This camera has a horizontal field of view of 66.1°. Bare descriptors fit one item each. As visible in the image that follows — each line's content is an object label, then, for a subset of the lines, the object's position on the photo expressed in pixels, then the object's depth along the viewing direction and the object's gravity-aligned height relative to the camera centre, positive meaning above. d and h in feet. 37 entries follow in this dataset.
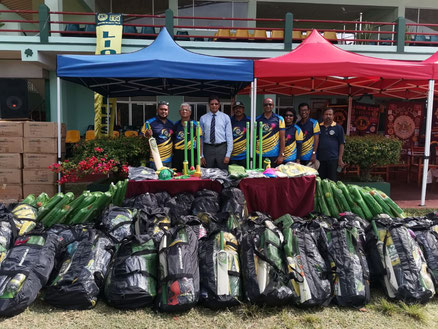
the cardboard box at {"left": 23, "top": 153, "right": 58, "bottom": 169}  19.24 -1.36
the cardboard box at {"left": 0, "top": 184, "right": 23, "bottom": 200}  19.29 -3.18
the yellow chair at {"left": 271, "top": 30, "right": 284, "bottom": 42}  37.92 +12.19
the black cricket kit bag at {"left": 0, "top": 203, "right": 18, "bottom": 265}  9.93 -2.95
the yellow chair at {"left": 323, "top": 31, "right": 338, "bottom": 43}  38.59 +12.41
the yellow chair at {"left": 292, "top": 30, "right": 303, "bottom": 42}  38.18 +12.29
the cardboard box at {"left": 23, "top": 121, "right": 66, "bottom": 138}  19.27 +0.40
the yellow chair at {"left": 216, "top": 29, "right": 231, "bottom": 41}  34.53 +11.85
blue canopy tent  16.58 +3.61
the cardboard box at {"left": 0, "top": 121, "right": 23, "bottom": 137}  19.21 +0.37
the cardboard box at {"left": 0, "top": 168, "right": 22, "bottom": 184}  19.24 -2.31
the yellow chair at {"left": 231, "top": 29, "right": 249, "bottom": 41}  35.14 +11.61
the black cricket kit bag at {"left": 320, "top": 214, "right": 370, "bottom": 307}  9.20 -3.43
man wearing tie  17.10 +0.15
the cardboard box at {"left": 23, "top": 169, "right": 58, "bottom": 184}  19.30 -2.32
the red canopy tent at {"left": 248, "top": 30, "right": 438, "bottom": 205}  17.71 +4.06
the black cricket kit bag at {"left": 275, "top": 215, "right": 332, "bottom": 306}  9.02 -3.49
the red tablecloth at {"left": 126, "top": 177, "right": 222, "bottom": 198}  13.52 -1.91
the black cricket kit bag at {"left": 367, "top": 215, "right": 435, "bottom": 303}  9.32 -3.41
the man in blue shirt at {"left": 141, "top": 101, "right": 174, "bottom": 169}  17.16 +0.38
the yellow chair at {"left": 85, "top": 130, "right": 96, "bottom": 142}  34.82 +0.34
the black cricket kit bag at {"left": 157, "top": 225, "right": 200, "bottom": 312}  8.69 -3.56
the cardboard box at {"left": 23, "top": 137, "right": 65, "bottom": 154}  19.25 -0.50
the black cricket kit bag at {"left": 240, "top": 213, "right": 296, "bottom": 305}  8.84 -3.46
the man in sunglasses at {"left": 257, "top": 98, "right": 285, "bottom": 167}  17.56 +0.34
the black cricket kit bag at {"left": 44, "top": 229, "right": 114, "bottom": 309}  8.84 -3.74
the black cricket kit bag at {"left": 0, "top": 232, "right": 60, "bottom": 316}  8.48 -3.57
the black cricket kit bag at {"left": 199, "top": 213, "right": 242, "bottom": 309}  8.98 -3.55
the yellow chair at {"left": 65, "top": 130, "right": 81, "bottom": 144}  34.24 +0.11
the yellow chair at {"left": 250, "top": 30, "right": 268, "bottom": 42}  37.08 +12.10
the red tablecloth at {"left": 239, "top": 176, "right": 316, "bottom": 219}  14.24 -2.29
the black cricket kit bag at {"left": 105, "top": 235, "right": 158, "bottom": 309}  8.83 -3.76
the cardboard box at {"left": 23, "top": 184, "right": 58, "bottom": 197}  19.29 -2.99
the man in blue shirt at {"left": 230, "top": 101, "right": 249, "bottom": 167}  18.47 +0.32
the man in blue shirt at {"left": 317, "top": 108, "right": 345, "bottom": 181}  18.81 -0.14
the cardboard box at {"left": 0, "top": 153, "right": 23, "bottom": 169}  19.24 -1.44
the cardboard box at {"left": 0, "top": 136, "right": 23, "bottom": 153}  19.22 -0.49
